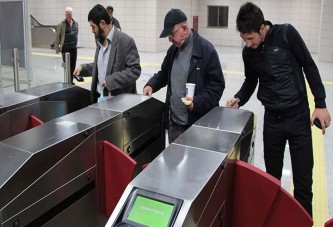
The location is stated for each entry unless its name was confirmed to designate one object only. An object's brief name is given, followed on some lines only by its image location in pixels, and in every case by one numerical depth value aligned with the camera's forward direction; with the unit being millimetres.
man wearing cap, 2064
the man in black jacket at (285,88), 1922
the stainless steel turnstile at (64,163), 1293
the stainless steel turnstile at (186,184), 1031
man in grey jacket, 2527
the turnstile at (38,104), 2037
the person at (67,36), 6898
